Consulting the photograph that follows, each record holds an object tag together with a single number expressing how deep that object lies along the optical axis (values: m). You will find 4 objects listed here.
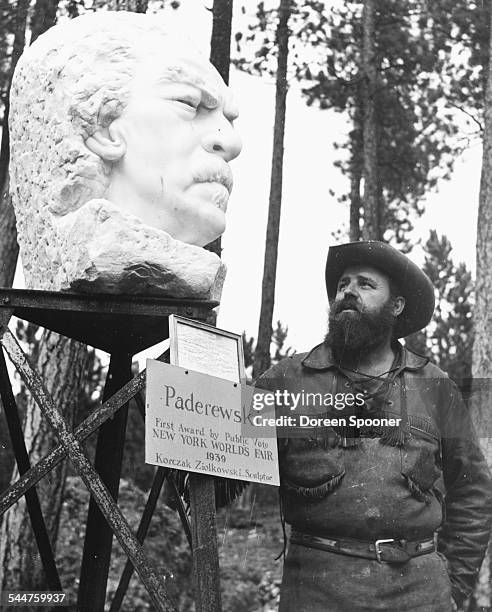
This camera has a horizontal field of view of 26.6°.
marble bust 3.40
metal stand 3.08
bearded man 3.58
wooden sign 3.11
